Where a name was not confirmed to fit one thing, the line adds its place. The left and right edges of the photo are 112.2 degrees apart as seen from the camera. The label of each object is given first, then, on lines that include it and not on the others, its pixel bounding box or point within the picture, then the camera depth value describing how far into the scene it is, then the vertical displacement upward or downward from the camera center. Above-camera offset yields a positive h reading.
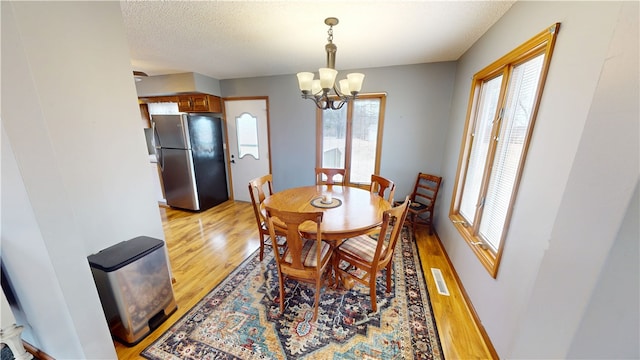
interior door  3.83 -0.12
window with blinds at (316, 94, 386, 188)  3.24 -0.05
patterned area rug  1.42 -1.40
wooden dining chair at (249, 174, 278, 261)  2.15 -0.67
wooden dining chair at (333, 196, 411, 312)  1.53 -0.96
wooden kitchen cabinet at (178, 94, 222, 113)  3.64 +0.49
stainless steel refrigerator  3.47 -0.42
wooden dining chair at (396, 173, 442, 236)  2.92 -0.92
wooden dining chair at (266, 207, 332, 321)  1.38 -0.94
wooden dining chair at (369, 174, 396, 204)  2.21 -0.56
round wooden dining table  1.55 -0.64
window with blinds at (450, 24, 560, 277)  1.32 -0.03
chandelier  1.73 +0.43
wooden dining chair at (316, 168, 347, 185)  2.79 -0.49
